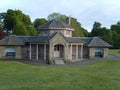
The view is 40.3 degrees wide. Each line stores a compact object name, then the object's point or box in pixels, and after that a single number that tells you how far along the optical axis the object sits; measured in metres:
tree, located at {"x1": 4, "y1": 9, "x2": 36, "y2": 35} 42.56
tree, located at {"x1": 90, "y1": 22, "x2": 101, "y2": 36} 51.84
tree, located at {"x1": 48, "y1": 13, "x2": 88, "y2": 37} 42.48
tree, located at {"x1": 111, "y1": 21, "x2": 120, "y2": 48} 48.93
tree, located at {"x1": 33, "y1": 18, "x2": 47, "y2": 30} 50.40
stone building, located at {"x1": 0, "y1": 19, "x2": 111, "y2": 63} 23.63
